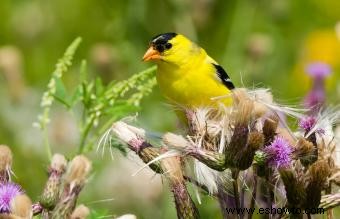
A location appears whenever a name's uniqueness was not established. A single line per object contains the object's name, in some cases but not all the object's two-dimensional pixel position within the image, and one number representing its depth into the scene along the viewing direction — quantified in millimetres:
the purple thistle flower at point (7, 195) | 4074
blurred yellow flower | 10609
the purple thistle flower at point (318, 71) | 7207
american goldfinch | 6495
